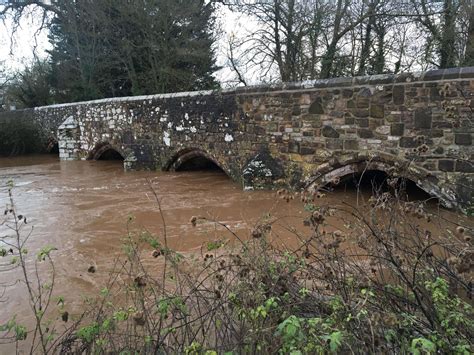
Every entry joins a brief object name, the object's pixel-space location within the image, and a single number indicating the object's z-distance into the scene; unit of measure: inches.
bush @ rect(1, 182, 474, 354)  71.7
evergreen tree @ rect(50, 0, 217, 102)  596.1
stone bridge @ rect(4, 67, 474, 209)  194.9
